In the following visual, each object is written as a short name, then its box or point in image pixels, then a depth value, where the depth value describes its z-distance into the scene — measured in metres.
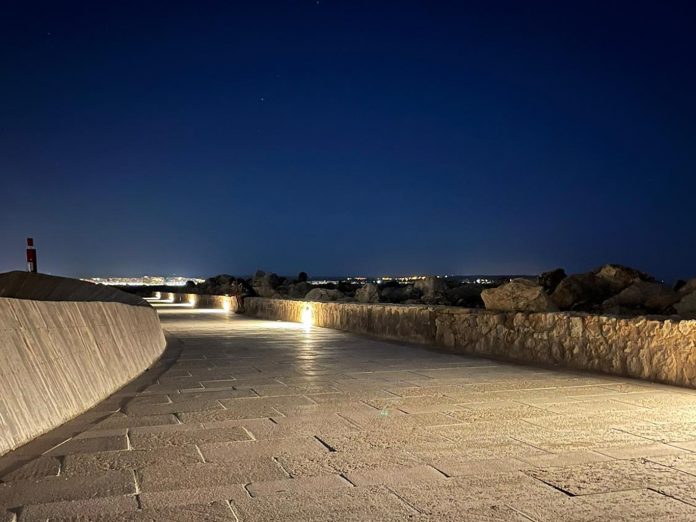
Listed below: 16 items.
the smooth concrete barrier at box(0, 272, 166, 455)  4.43
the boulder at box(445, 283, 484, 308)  24.76
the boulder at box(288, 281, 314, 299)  39.13
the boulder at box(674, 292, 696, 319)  10.88
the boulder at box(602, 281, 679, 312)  12.37
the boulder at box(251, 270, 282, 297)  41.72
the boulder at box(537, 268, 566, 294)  18.84
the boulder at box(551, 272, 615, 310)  14.76
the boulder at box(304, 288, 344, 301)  28.67
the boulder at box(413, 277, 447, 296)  28.50
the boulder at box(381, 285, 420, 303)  31.05
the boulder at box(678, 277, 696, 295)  12.19
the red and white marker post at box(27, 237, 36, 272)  30.24
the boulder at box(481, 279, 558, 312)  9.58
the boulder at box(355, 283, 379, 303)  27.48
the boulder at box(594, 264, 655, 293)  15.18
